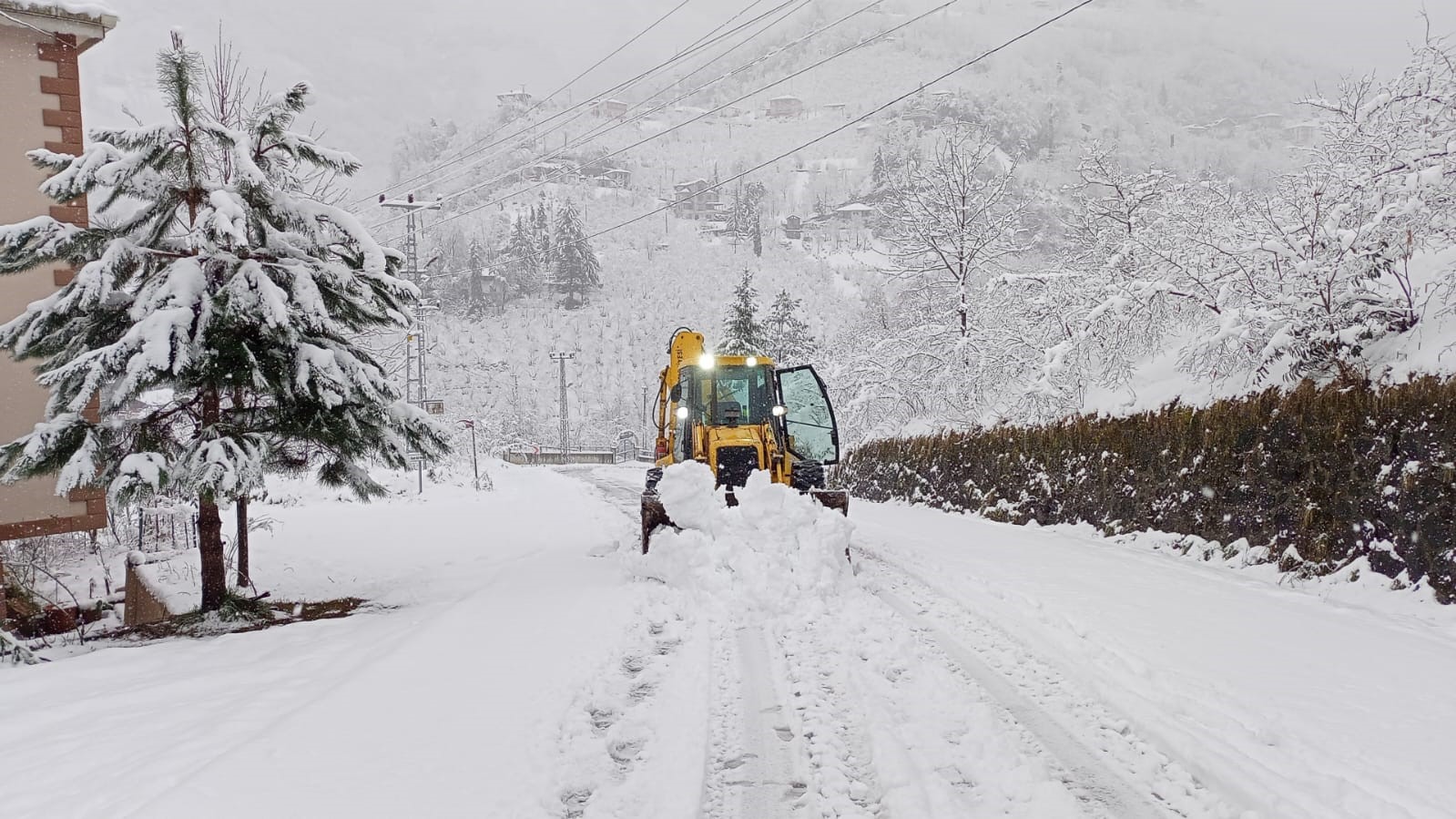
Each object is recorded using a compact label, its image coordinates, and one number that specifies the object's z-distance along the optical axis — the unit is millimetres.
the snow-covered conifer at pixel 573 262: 113688
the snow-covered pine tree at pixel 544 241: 118125
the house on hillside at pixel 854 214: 186625
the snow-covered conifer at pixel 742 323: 31953
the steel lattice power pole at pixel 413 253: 23156
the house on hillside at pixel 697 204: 188250
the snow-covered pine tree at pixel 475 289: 111250
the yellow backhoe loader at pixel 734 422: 10602
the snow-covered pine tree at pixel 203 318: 6391
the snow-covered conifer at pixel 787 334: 38500
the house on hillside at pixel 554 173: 191125
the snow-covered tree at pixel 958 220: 20672
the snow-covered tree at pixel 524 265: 116688
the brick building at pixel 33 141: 8742
